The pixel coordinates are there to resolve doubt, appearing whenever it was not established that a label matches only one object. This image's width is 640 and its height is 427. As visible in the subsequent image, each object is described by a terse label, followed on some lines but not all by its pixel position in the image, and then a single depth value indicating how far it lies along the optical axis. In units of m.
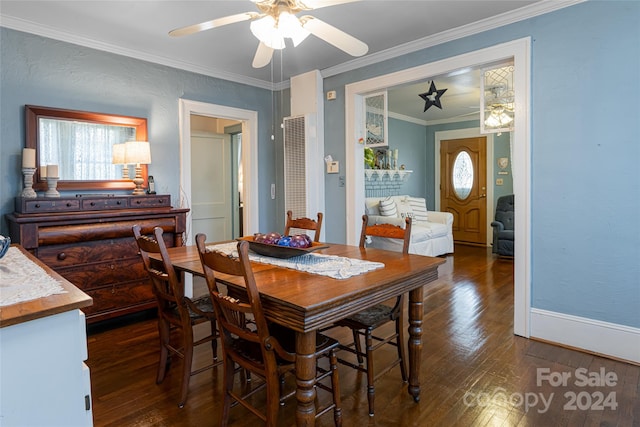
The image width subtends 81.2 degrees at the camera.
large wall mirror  2.99
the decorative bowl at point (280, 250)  2.00
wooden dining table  1.36
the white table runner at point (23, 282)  1.13
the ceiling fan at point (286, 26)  1.82
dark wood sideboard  2.68
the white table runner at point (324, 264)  1.74
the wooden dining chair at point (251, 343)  1.40
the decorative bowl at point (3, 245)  1.41
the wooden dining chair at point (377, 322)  1.88
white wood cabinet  0.99
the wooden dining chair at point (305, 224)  2.79
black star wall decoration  4.63
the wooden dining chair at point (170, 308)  1.86
